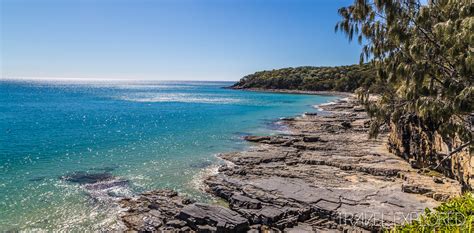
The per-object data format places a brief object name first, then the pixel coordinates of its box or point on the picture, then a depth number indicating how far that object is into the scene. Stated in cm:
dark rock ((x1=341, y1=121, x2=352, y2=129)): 4426
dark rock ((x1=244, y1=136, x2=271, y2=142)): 3784
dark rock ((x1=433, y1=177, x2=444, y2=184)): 1895
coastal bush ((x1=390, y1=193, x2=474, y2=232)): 714
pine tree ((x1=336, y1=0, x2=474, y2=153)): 1138
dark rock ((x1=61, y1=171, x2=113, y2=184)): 2341
